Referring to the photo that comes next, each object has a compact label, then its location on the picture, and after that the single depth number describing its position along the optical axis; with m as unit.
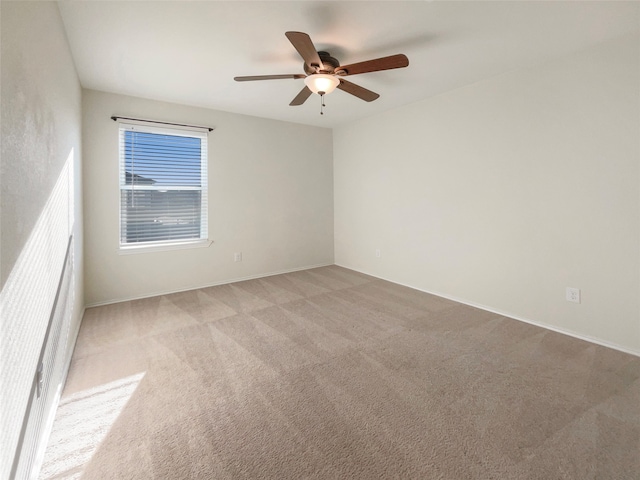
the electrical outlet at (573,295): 2.65
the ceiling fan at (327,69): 2.05
